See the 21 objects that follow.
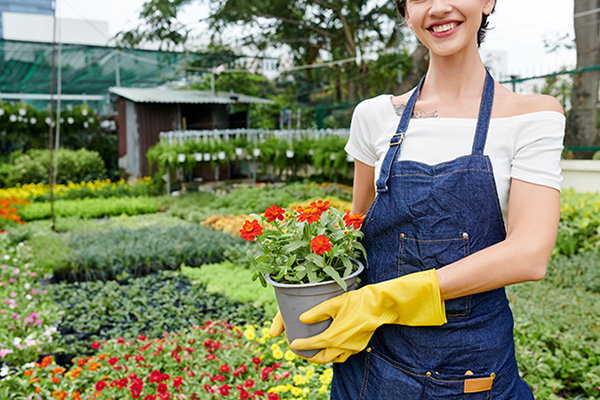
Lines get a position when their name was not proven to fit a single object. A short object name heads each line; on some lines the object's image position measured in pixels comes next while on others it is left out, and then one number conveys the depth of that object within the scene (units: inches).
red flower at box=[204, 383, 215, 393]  85.9
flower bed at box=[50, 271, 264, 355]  132.9
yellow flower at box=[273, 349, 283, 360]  100.0
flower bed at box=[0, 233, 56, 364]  112.3
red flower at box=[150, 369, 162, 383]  88.1
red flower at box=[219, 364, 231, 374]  95.7
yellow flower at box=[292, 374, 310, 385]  90.4
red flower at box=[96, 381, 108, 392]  85.8
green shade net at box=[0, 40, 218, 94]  456.1
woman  37.6
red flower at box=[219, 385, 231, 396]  81.9
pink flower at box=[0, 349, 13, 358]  106.2
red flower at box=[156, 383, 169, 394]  83.9
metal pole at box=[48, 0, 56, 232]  245.2
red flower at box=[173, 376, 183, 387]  88.8
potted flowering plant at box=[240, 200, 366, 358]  42.9
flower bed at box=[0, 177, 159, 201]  387.9
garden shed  487.5
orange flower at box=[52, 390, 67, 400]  88.6
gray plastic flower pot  42.5
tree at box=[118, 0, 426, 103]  392.5
